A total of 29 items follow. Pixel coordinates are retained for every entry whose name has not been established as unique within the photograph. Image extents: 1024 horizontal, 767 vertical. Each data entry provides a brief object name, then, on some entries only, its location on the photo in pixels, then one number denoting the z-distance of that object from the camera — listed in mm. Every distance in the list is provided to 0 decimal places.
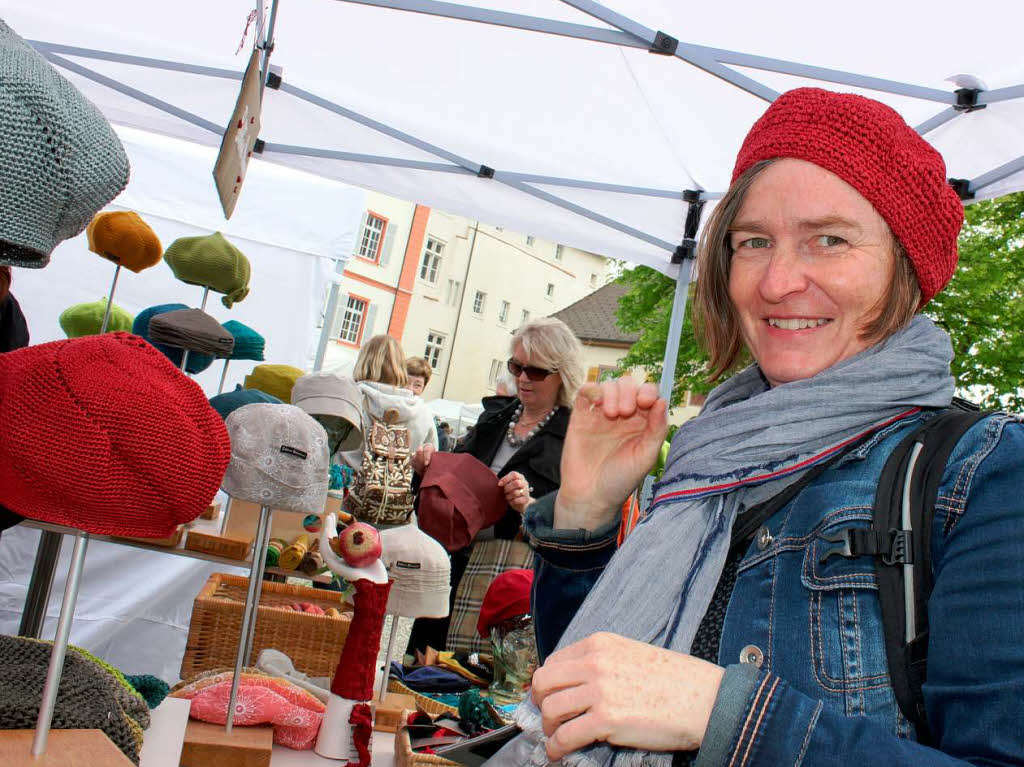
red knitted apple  2217
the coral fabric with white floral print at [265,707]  2041
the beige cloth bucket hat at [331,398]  3305
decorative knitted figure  2061
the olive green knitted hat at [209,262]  4160
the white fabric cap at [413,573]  2543
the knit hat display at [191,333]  3281
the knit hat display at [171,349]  3645
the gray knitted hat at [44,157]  1021
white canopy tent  3393
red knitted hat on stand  1273
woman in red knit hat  835
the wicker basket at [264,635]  2816
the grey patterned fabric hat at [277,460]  2129
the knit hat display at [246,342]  4246
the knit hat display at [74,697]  1343
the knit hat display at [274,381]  3832
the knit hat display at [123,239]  3709
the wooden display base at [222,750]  1885
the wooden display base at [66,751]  1203
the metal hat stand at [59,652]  1243
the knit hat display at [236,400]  3044
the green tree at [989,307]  11352
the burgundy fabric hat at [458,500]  3115
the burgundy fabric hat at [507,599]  2592
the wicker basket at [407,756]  1943
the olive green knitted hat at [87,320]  4547
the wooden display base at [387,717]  2389
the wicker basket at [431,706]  2453
